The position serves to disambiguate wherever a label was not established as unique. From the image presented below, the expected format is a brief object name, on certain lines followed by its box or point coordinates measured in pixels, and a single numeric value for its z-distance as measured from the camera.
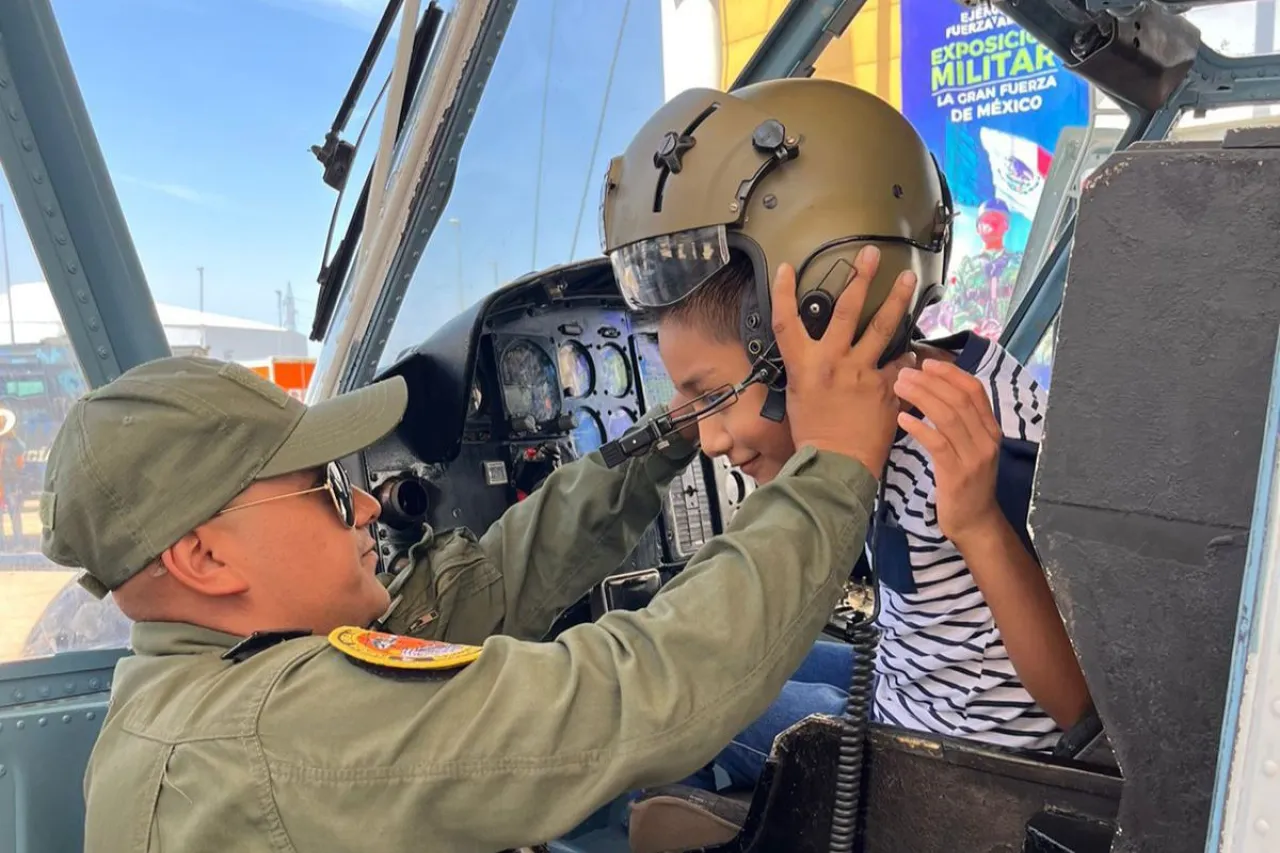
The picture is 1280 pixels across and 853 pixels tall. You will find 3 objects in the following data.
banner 4.36
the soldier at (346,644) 0.83
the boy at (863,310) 1.00
